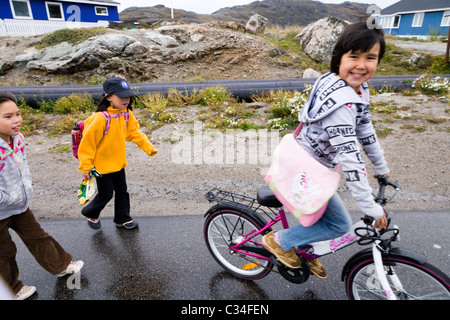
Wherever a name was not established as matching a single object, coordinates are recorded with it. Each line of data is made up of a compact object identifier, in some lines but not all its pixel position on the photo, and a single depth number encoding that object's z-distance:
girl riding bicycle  1.72
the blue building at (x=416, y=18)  33.03
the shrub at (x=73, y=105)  8.55
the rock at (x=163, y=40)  16.41
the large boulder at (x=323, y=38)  16.70
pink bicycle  1.87
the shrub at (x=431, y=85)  8.23
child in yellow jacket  2.92
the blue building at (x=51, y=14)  21.34
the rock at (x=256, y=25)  20.94
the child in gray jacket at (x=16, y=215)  2.22
